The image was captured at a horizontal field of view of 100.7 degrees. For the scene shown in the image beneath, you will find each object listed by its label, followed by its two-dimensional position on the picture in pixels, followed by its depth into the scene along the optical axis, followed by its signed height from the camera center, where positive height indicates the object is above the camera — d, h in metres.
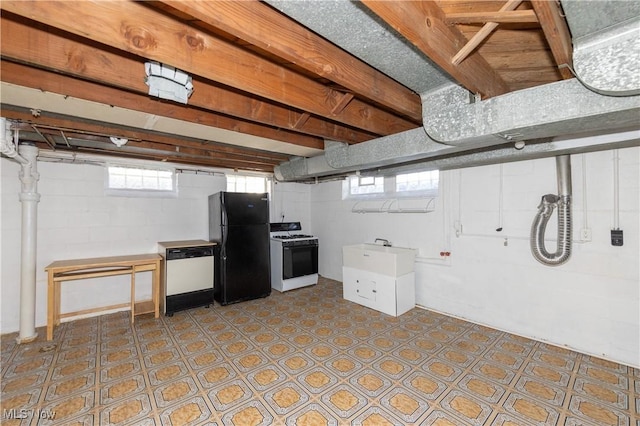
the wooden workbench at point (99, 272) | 2.95 -0.67
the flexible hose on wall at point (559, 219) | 2.63 -0.04
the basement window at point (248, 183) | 4.89 +0.66
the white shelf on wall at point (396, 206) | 3.88 +0.18
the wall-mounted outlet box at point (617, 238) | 2.44 -0.21
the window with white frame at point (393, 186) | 3.92 +0.51
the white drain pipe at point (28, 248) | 2.90 -0.31
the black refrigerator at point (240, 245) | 3.94 -0.42
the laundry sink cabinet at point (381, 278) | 3.58 -0.88
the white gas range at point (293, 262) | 4.60 -0.79
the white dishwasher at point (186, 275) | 3.55 -0.79
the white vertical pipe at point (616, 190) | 2.46 +0.23
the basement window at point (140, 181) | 3.79 +0.57
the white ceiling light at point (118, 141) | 2.74 +0.81
